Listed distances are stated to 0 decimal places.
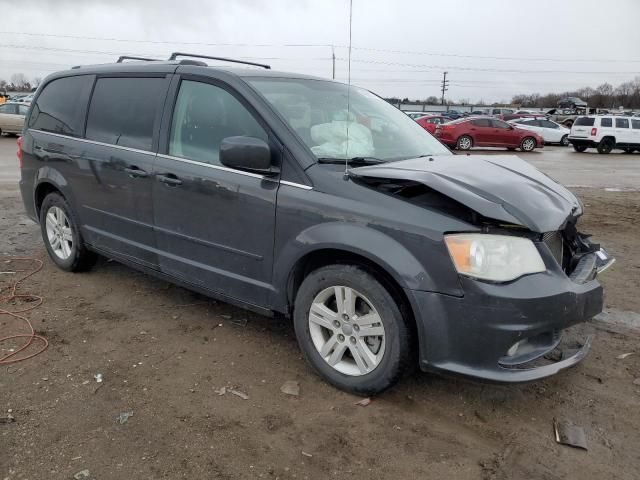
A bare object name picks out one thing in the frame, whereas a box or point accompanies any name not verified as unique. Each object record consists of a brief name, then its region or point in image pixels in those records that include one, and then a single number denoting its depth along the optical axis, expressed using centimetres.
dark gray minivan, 260
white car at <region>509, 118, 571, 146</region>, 2955
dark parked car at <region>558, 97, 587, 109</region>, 6850
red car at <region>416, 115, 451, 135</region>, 2636
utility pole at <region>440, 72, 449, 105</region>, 9088
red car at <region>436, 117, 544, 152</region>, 2333
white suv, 2431
